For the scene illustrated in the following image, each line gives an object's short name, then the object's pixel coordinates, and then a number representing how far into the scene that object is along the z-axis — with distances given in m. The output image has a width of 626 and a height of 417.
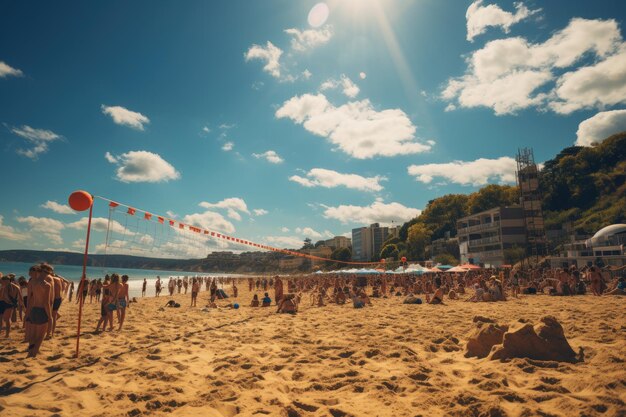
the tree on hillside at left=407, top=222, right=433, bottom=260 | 57.23
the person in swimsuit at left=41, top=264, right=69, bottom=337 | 6.17
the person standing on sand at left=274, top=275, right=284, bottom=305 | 11.97
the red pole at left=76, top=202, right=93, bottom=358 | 4.74
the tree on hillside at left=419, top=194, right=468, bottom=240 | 60.02
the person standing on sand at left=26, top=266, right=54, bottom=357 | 4.75
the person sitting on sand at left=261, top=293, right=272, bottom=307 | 12.17
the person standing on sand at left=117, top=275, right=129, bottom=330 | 7.05
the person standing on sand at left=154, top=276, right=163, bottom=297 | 20.40
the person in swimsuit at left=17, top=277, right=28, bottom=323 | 7.22
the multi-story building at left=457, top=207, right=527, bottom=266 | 39.06
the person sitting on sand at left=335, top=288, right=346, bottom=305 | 12.53
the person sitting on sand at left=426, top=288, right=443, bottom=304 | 11.25
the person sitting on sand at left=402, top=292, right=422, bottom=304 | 11.55
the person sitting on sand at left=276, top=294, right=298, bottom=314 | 10.12
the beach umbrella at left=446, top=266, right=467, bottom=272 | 20.86
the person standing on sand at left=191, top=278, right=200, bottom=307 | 13.29
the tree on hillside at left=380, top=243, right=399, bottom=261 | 64.12
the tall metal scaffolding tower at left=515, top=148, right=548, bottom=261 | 38.56
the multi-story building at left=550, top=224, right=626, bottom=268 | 25.45
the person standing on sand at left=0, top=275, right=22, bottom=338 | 6.20
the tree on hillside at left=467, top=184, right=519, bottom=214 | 52.46
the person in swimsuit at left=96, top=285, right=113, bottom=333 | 6.89
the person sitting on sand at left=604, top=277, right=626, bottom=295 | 11.30
